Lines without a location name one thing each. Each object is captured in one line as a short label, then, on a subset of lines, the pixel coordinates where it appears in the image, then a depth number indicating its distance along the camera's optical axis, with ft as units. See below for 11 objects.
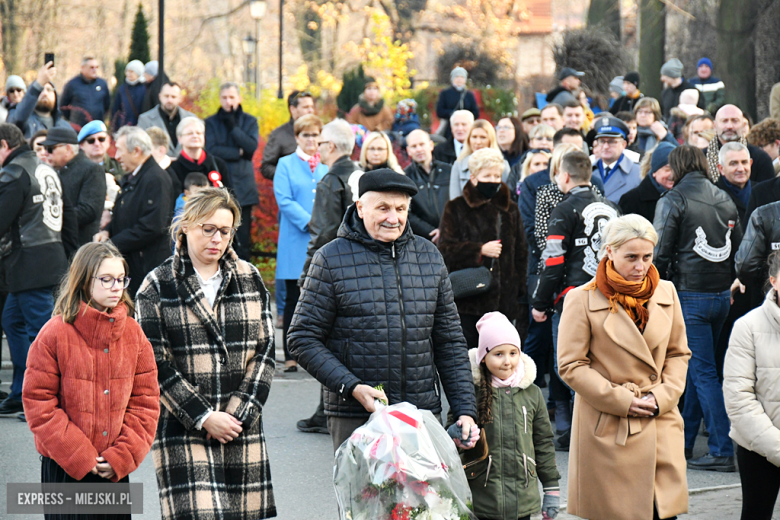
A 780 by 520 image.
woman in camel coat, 31.53
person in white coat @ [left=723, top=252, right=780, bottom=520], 32.71
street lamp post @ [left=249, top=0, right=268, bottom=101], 185.82
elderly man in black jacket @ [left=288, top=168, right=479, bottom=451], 28.71
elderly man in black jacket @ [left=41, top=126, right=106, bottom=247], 56.70
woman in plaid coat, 28.78
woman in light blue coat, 61.98
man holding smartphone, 70.85
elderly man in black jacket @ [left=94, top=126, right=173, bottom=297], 54.29
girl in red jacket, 28.40
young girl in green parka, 31.58
